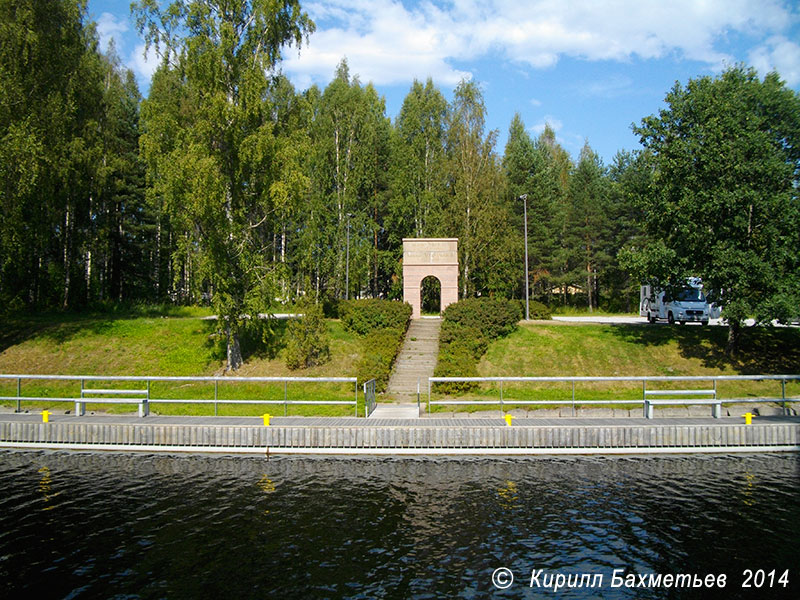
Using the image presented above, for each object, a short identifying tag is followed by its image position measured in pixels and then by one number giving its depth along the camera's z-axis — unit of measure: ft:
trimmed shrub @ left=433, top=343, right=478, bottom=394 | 77.46
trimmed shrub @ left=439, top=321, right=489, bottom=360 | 94.02
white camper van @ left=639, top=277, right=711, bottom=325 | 110.22
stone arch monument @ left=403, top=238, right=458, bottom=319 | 115.44
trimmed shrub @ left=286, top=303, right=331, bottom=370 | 89.71
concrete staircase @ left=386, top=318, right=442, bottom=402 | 81.87
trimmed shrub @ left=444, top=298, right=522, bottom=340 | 101.50
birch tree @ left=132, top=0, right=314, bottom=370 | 82.74
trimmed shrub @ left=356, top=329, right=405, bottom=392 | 80.33
